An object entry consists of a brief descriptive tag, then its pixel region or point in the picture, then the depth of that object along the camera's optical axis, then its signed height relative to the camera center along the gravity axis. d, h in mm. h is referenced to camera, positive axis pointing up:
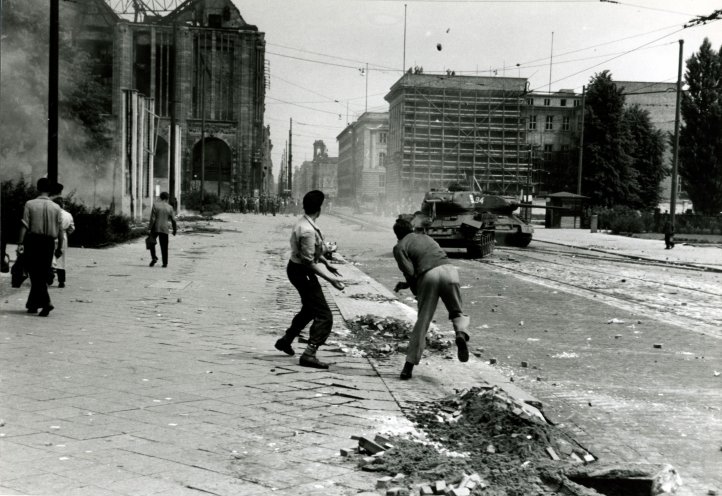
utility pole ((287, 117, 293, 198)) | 69750 +3220
